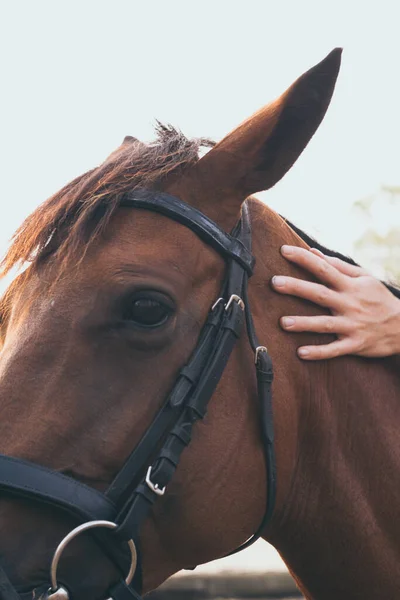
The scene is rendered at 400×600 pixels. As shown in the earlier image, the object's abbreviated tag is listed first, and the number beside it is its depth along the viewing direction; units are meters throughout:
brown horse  2.13
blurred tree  27.17
